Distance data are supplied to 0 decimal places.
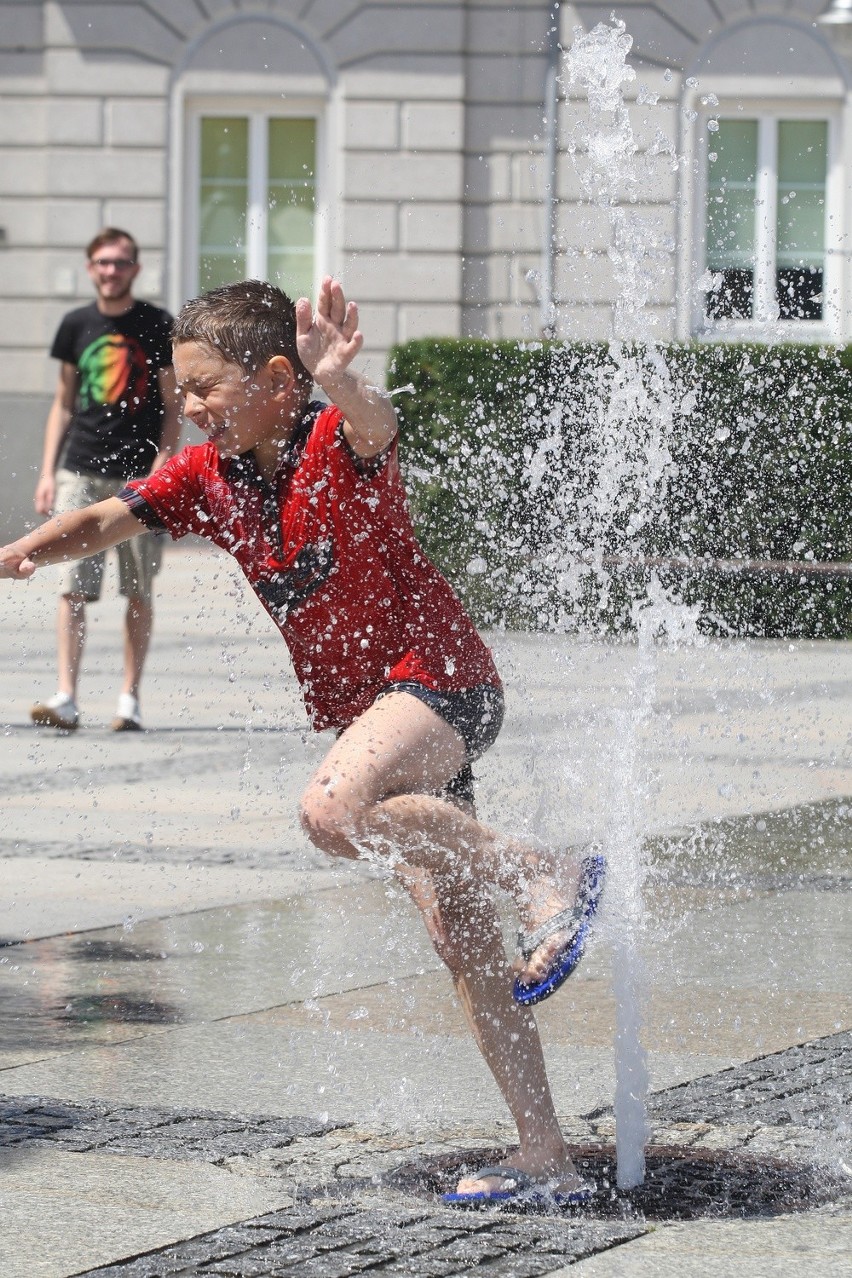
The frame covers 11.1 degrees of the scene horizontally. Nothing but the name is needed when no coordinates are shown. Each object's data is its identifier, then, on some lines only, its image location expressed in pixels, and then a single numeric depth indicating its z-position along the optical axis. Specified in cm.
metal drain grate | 660
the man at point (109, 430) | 1805
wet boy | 670
